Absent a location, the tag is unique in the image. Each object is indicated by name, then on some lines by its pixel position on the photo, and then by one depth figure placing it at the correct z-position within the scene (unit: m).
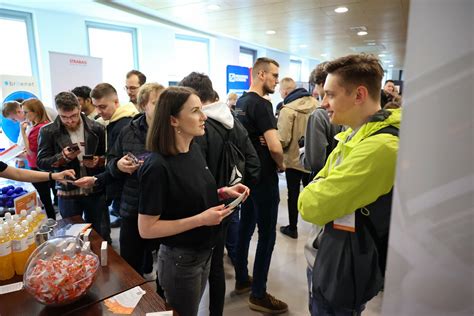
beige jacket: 3.28
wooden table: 1.09
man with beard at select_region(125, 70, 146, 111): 2.89
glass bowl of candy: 1.06
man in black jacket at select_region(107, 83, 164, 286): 1.86
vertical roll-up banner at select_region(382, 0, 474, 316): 0.33
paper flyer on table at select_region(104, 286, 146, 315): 1.10
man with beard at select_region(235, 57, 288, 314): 2.12
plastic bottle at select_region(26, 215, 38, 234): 1.41
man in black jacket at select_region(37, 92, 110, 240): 2.22
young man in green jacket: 0.98
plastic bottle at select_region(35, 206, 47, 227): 1.53
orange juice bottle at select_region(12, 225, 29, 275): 1.28
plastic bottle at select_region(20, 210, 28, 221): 1.47
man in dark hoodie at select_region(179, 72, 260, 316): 1.63
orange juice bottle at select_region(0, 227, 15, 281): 1.25
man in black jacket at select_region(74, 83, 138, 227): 2.10
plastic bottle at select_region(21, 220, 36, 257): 1.33
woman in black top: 1.22
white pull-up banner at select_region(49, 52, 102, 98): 4.94
